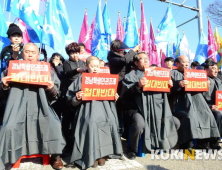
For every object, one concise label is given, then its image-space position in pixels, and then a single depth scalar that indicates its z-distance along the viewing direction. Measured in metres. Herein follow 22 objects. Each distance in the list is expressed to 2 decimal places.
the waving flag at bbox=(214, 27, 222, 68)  10.89
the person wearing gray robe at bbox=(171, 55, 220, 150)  3.95
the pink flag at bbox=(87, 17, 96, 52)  9.09
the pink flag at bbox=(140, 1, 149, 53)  9.73
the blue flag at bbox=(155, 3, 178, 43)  8.53
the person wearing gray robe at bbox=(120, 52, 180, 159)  3.62
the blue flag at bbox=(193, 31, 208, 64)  9.04
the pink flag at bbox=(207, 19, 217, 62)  9.20
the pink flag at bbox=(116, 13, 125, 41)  10.91
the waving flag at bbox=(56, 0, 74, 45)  5.54
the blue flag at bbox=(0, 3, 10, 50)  4.91
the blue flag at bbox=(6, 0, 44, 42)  5.04
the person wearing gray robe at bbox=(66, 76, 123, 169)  3.12
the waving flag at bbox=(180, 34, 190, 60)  9.85
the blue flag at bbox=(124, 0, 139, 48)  9.09
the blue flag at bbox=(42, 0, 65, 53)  4.91
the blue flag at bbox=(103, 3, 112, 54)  8.97
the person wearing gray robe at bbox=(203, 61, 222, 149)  4.37
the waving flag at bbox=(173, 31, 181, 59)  10.25
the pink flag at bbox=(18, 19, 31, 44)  6.42
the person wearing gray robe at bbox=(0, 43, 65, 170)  2.90
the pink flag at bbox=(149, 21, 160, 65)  9.62
